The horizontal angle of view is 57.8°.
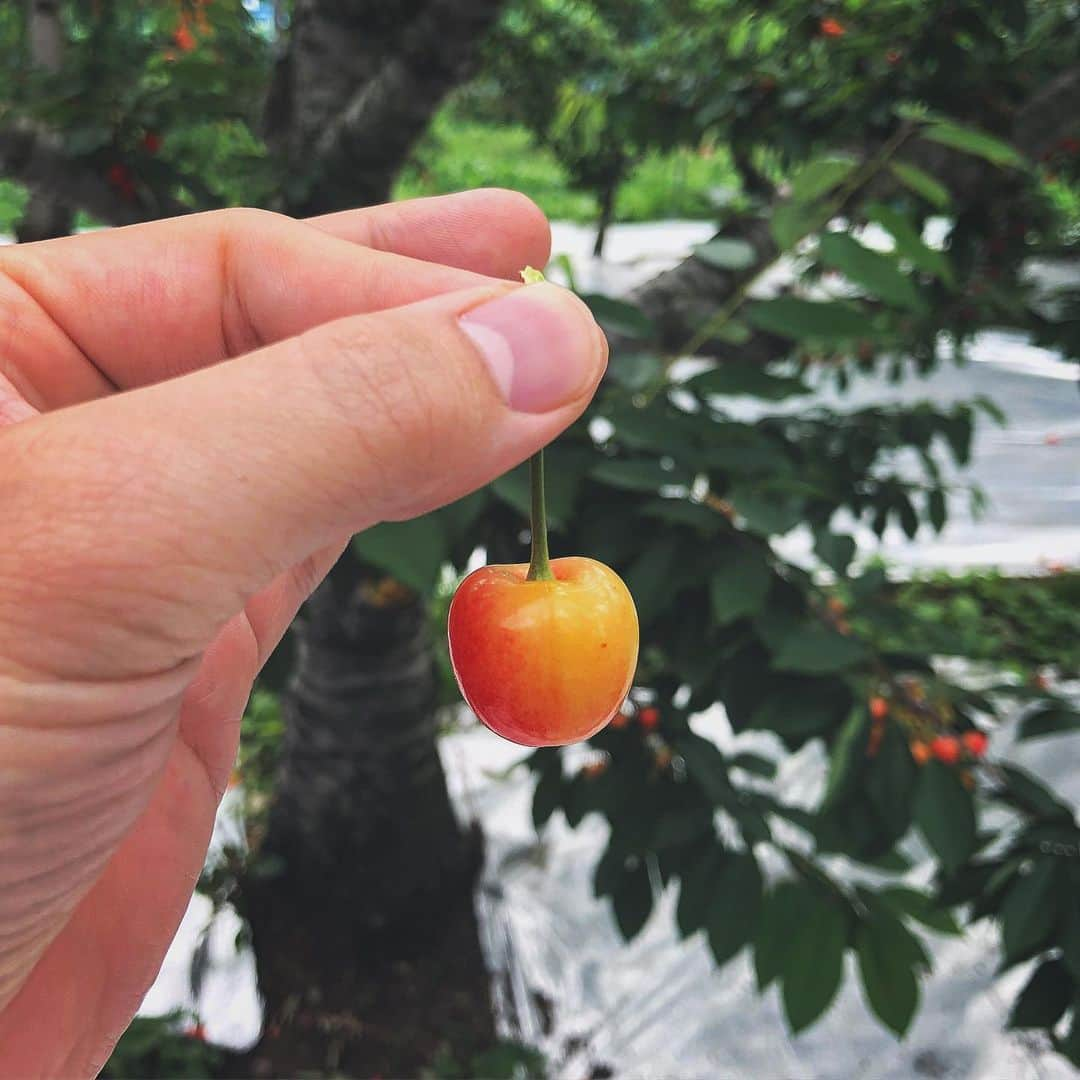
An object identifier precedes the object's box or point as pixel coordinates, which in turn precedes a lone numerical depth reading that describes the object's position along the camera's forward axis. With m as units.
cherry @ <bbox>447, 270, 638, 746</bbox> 0.11
